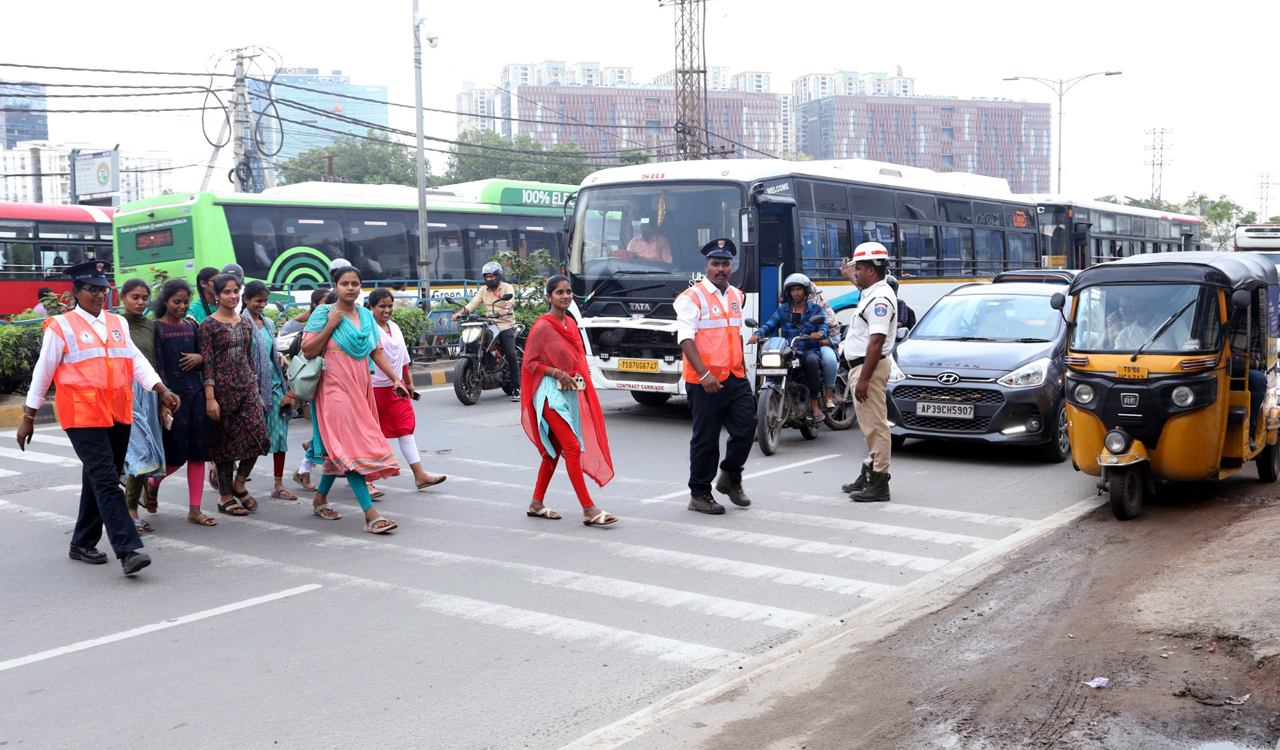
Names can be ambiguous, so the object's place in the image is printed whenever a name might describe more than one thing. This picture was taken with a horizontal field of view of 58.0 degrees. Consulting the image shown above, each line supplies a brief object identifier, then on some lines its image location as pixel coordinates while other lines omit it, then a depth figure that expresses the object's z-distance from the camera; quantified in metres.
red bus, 24.70
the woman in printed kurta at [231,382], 8.15
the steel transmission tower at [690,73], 40.88
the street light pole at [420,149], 22.88
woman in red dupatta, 7.82
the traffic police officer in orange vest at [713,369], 8.09
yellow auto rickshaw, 7.77
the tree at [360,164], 68.62
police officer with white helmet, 8.33
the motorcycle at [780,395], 10.88
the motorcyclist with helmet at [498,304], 15.37
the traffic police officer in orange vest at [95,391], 6.50
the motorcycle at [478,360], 15.34
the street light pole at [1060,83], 39.09
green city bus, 21.73
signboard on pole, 58.50
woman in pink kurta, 7.66
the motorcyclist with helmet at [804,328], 11.53
